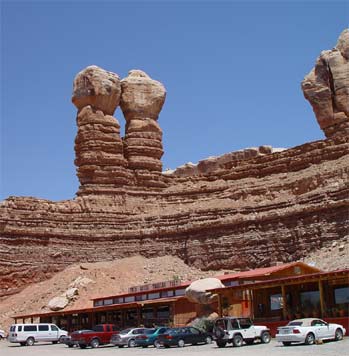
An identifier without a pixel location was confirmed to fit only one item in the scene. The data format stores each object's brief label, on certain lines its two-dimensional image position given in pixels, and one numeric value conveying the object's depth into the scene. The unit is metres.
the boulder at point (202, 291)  41.31
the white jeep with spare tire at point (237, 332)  32.25
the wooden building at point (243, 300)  36.16
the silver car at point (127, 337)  38.53
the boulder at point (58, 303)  55.34
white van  45.88
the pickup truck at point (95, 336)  40.22
